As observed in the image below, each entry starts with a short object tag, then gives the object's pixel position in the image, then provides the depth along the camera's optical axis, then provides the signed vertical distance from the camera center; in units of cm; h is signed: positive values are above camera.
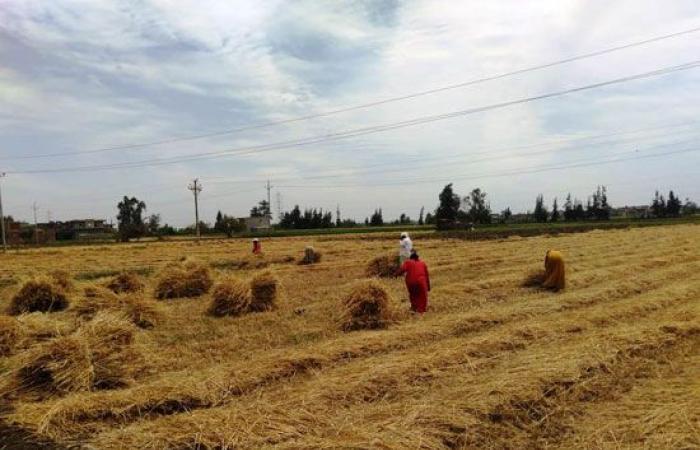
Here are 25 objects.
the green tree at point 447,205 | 9531 +241
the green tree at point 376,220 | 12712 +64
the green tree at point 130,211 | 12205 +457
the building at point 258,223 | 12085 +99
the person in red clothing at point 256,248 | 3176 -109
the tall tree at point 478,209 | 10694 +175
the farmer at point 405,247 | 1733 -73
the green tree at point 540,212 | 11229 +75
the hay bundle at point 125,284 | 1725 -149
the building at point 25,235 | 8619 +35
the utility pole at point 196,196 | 7696 +449
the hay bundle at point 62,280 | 1590 -119
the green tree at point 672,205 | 10588 +93
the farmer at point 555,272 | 1503 -143
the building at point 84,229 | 11876 +124
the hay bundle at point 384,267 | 1970 -148
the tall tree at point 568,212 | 10882 +53
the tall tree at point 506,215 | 12797 +55
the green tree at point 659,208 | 10725 +61
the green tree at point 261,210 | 13338 +402
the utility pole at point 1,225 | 6206 +140
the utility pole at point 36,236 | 8972 +12
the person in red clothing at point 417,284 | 1220 -128
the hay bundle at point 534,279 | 1595 -168
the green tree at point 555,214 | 11034 +28
